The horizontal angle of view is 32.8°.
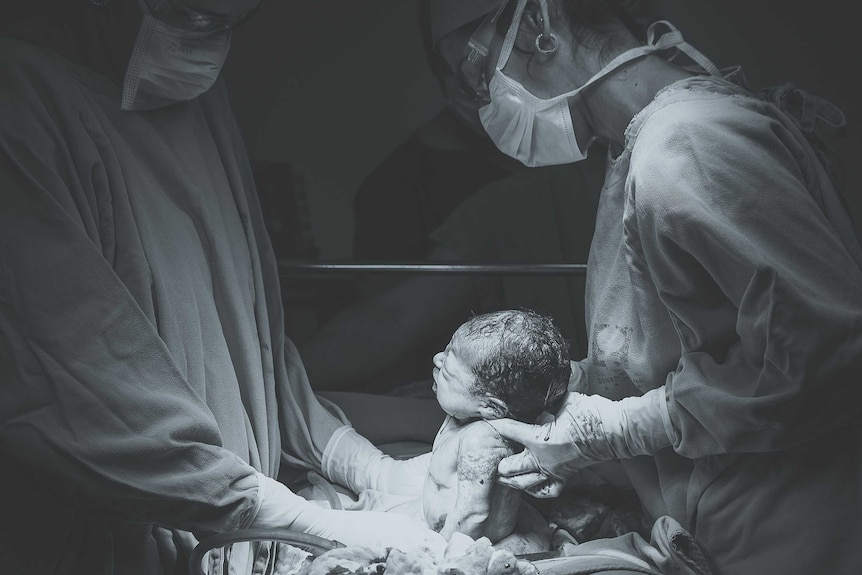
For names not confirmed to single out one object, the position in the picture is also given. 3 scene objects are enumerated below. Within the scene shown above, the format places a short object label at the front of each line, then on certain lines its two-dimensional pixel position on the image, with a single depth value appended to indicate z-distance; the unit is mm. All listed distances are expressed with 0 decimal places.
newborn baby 1197
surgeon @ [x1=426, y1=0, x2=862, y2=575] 1074
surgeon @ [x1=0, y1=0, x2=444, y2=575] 1071
